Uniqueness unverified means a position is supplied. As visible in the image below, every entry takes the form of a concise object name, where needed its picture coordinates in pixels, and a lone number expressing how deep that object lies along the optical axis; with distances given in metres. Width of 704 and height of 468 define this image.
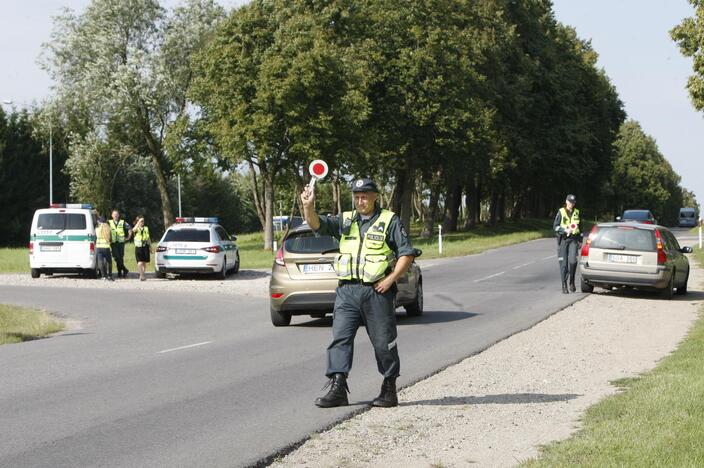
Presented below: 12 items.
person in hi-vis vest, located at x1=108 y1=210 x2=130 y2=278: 28.92
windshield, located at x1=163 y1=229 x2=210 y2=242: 28.28
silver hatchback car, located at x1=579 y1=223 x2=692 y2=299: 19.53
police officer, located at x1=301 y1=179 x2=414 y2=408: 8.12
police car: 28.11
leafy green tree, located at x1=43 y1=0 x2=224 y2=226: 51.62
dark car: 46.69
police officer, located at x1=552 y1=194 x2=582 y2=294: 20.25
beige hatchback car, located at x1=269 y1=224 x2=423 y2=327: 14.91
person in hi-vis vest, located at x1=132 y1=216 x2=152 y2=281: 27.98
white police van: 28.45
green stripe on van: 28.44
